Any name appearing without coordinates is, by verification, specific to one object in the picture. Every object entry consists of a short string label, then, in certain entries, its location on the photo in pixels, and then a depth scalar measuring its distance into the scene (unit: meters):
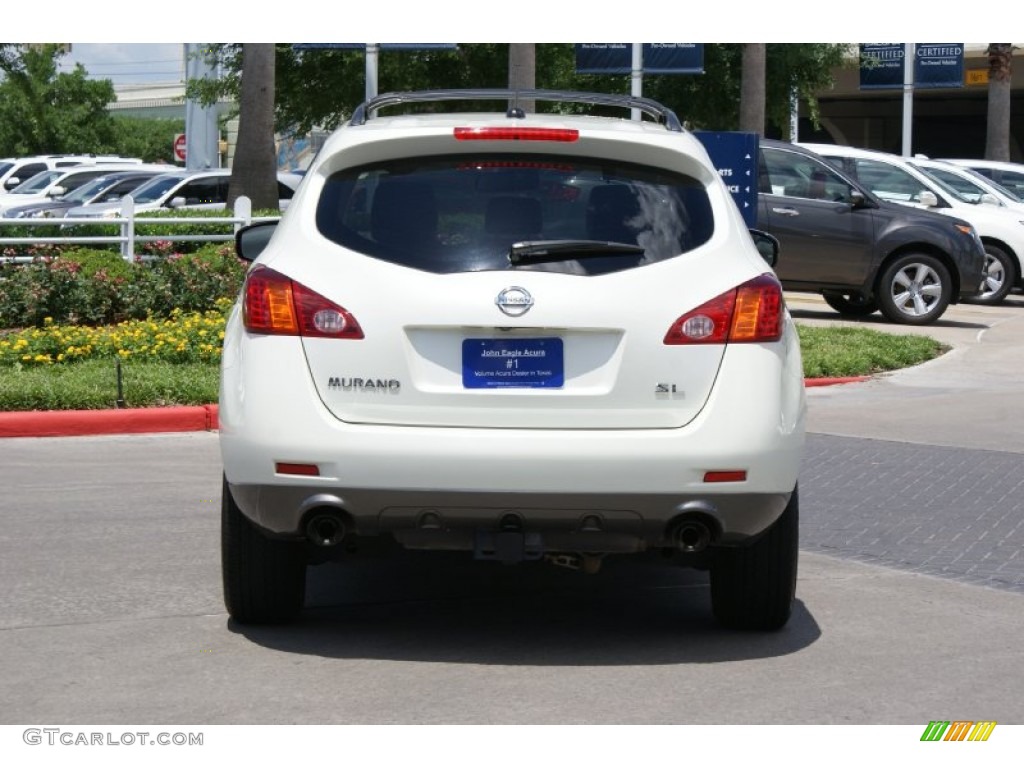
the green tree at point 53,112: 73.81
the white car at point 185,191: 27.43
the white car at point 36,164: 39.53
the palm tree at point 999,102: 39.81
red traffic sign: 68.00
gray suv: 19.48
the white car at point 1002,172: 27.56
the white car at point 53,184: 32.66
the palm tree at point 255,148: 25.55
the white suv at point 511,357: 5.59
